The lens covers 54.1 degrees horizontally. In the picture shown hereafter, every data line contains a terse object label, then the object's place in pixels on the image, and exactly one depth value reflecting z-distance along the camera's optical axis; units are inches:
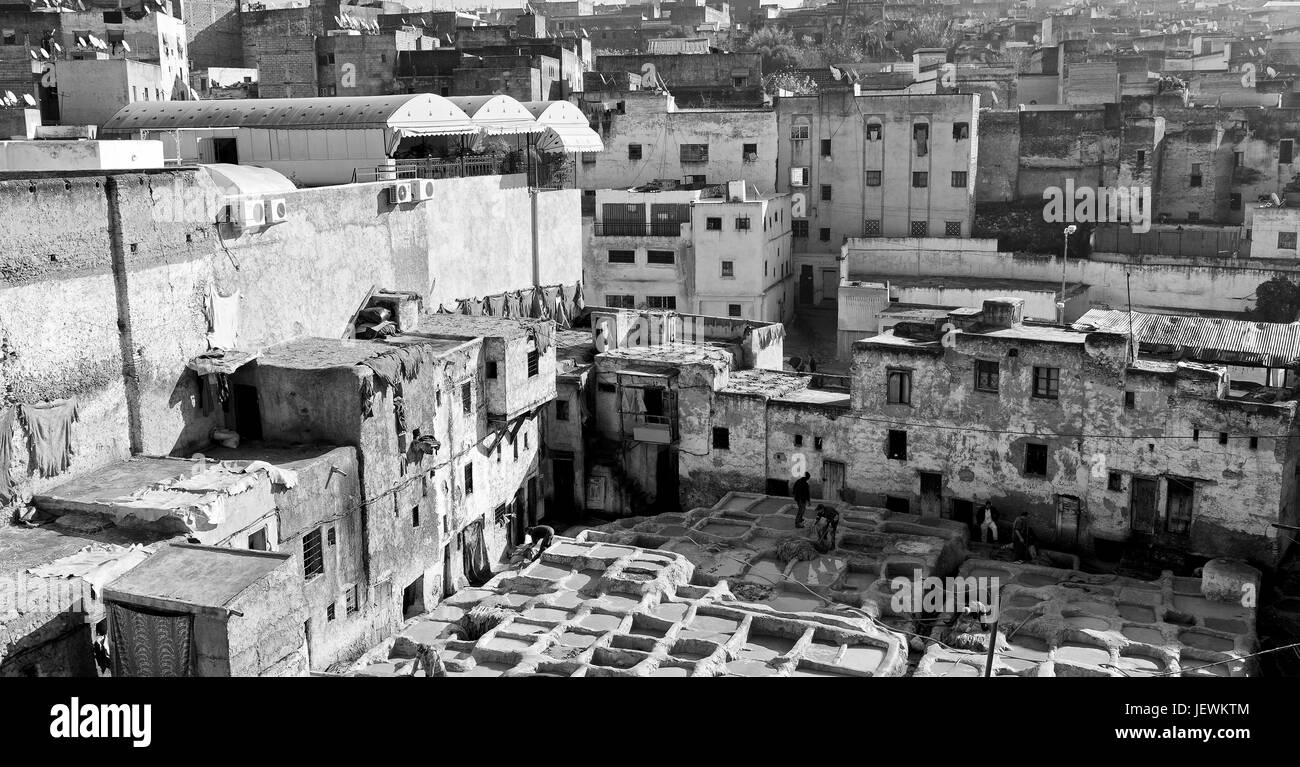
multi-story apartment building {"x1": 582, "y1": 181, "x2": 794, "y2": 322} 1892.2
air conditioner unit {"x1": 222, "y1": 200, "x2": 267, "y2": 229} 954.7
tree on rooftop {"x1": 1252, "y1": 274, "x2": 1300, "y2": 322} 1646.2
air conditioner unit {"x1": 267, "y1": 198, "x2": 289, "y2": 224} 989.2
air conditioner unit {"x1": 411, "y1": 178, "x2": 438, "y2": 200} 1216.2
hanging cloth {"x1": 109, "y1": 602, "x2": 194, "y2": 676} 708.0
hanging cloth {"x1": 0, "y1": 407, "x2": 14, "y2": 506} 777.6
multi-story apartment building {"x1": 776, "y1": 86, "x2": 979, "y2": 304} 2026.3
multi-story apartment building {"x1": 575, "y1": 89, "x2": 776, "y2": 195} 2074.3
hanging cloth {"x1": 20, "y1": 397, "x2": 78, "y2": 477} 801.6
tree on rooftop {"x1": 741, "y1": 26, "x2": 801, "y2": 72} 3169.3
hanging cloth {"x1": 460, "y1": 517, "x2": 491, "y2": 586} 1171.3
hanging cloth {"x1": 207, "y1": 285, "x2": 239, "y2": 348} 960.9
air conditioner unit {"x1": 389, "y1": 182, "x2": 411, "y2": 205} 1181.7
